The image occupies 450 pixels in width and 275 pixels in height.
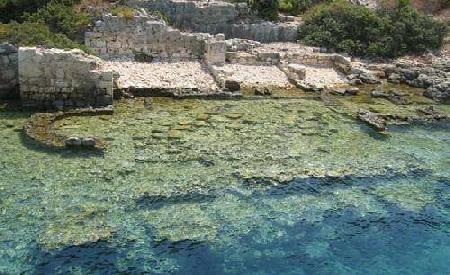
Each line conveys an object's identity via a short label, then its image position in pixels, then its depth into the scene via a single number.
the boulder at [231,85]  21.95
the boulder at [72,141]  15.92
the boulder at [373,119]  19.75
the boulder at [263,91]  22.39
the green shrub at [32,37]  19.75
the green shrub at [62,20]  23.86
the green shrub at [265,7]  30.84
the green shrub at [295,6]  32.91
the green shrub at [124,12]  24.58
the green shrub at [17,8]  24.62
